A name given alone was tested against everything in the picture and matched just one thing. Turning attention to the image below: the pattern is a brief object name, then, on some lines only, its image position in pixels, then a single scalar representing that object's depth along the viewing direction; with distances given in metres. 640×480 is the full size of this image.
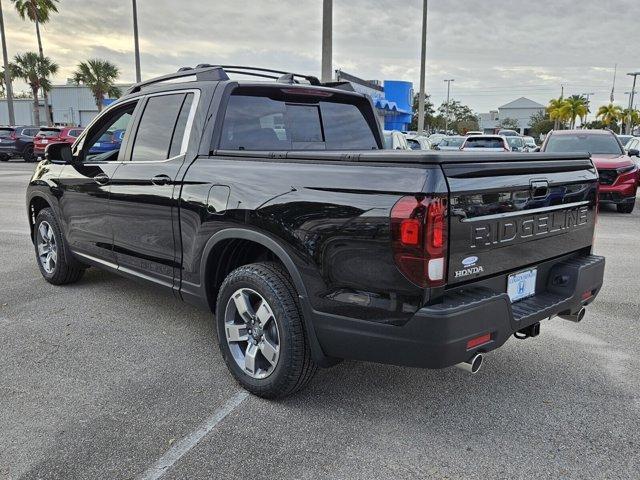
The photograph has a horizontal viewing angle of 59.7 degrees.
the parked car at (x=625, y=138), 19.25
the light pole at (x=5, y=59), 35.48
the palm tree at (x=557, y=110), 77.75
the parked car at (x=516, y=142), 25.88
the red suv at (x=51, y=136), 23.48
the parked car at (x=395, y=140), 15.04
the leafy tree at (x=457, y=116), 114.89
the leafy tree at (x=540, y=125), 99.52
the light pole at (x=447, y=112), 97.11
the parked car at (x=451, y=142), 24.37
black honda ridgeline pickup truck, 2.61
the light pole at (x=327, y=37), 13.05
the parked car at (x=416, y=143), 18.53
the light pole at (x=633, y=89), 60.34
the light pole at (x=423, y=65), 23.94
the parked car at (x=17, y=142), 25.81
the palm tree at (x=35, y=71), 43.34
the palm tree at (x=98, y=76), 44.03
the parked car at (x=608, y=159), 11.10
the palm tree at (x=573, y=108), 77.19
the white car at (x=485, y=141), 16.95
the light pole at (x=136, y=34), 23.80
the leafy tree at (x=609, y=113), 83.16
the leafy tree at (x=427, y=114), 89.99
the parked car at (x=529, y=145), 25.24
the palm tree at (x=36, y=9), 39.53
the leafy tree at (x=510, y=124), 113.75
